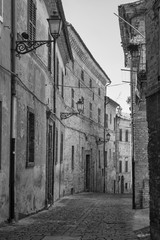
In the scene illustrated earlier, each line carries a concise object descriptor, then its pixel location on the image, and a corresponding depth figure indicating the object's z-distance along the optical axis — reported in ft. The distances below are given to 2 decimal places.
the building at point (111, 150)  117.52
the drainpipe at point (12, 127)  32.73
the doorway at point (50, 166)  49.24
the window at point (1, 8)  30.69
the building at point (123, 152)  137.57
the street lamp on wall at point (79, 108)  63.07
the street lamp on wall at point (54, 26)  33.22
